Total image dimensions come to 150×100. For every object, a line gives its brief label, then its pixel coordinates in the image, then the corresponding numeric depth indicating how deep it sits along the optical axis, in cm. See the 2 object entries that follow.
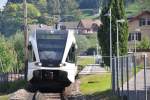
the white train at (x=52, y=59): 3684
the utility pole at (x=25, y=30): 5178
